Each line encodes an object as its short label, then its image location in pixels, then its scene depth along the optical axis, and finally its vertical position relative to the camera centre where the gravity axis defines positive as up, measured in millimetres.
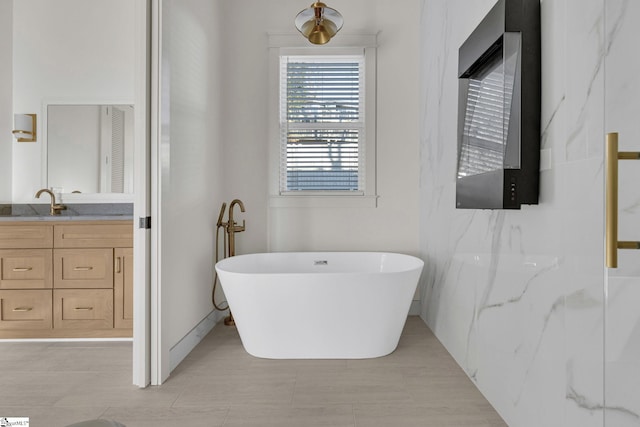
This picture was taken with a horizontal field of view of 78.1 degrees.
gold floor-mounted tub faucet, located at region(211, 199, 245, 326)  3111 -133
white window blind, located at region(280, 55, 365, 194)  3424 +764
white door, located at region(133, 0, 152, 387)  2090 +90
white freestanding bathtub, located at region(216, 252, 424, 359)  2328 -602
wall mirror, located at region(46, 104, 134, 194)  3287 +498
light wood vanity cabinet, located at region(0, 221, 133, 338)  2756 -475
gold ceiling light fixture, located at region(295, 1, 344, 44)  2762 +1359
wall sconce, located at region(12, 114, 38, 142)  3203 +679
